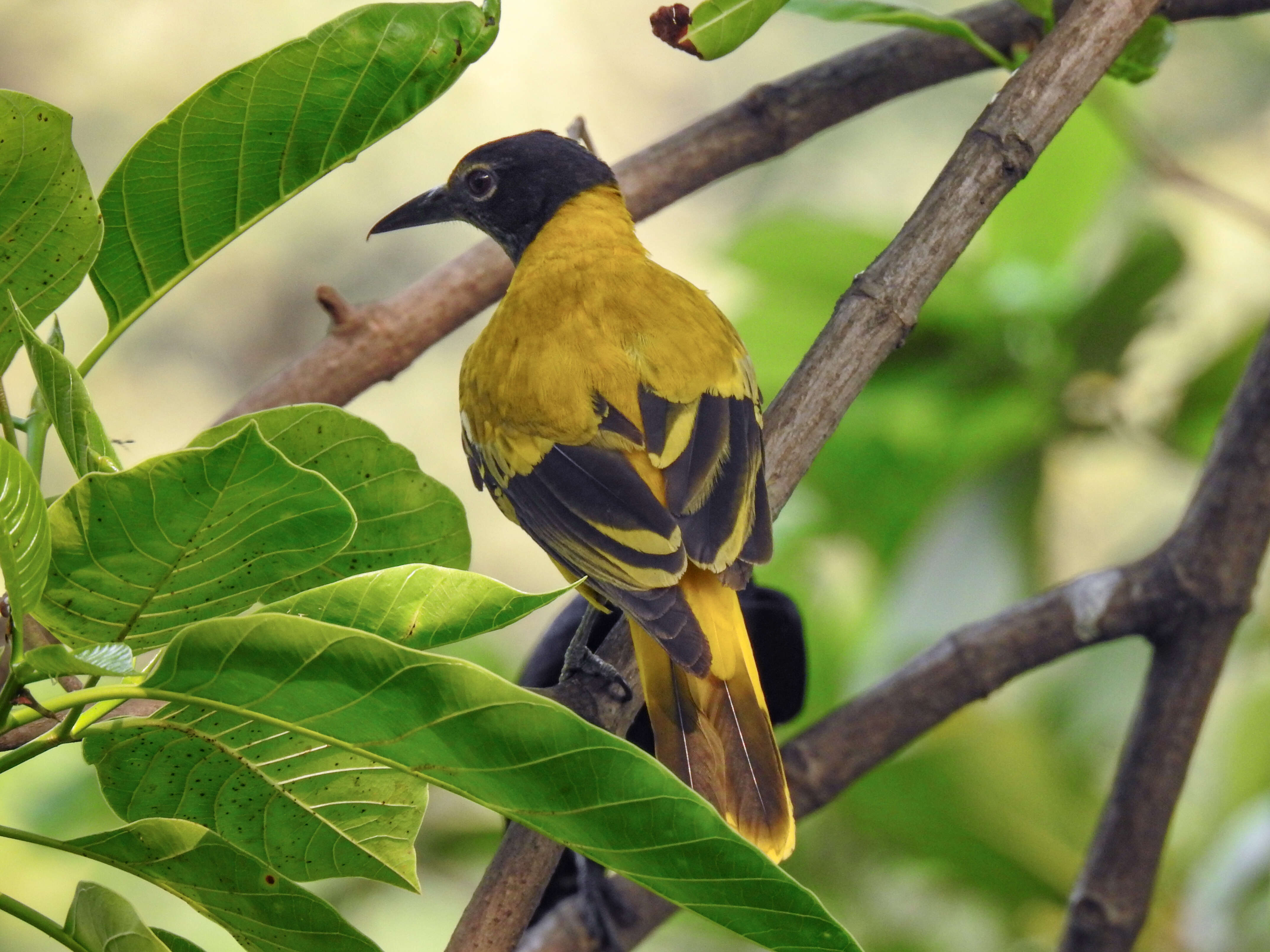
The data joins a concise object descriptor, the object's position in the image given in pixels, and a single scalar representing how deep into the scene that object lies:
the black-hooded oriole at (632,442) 5.06
